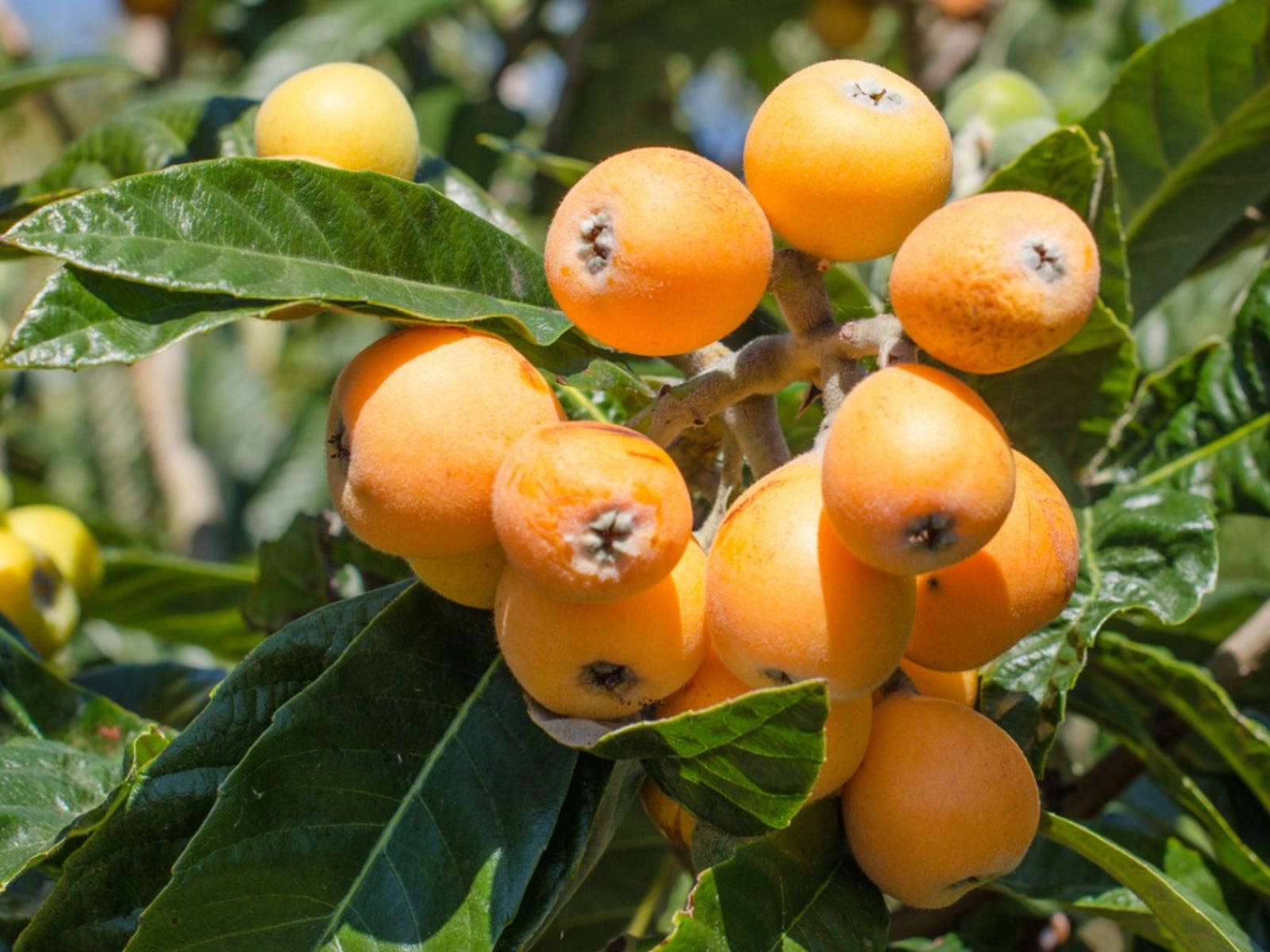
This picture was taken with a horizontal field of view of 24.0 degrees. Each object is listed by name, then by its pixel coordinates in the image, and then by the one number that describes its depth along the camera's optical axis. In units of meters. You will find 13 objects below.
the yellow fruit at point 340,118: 0.57
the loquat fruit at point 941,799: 0.50
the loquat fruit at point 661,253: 0.49
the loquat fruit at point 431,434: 0.50
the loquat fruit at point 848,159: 0.50
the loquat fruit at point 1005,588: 0.50
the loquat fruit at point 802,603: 0.48
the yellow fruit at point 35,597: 0.69
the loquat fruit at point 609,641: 0.50
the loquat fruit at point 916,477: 0.47
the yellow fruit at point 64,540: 0.74
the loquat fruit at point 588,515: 0.48
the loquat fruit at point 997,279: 0.48
